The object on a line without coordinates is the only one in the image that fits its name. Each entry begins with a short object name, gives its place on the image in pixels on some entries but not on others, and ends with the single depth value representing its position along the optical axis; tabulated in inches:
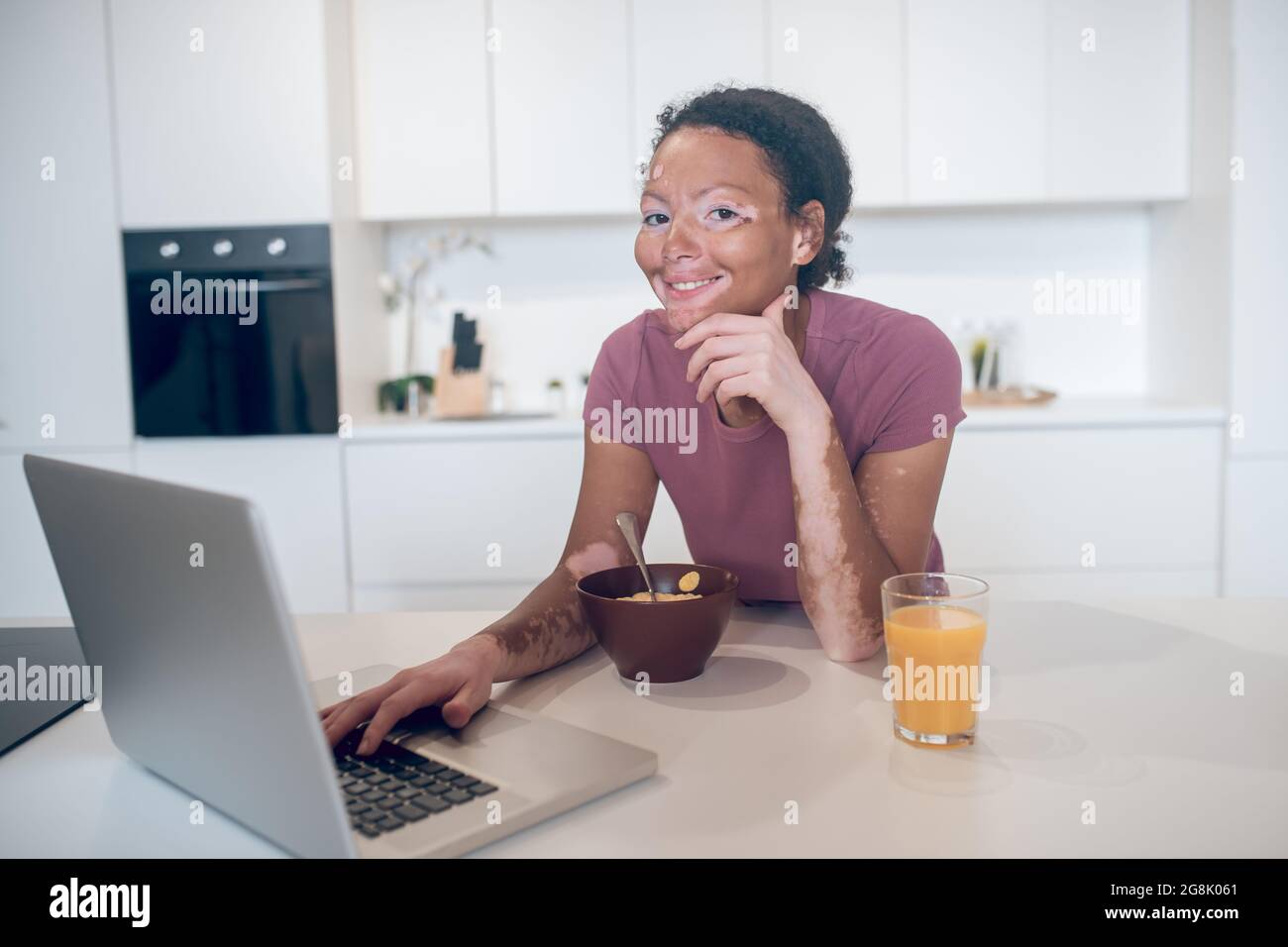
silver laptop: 23.6
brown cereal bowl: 38.3
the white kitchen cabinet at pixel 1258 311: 105.4
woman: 44.4
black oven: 107.3
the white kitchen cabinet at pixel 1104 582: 110.3
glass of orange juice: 33.0
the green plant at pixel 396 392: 122.9
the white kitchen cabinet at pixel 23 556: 110.3
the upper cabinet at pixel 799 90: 111.9
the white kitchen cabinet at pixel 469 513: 108.6
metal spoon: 43.5
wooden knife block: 120.1
